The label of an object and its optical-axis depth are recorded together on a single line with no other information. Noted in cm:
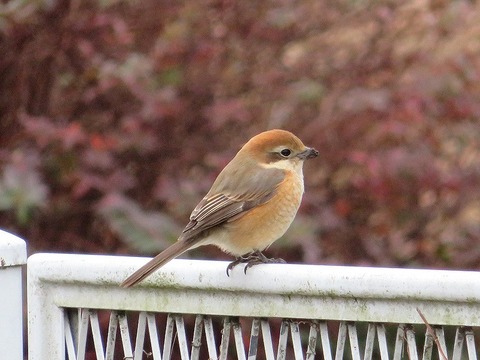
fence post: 493
